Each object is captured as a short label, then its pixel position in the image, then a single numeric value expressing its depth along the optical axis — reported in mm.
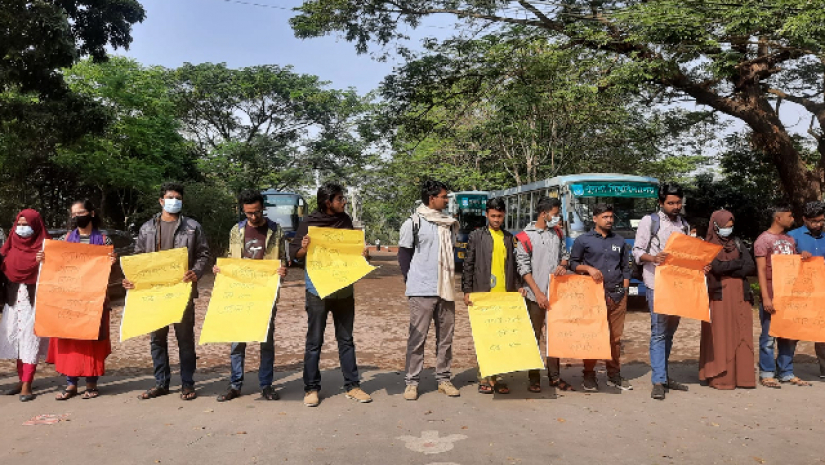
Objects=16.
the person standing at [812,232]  6027
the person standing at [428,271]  5477
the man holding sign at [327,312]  5293
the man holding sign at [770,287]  5992
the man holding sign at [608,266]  5621
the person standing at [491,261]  5605
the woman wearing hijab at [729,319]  5758
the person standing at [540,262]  5664
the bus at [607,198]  12844
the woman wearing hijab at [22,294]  5535
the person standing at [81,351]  5371
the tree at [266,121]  32719
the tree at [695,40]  9984
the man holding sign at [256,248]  5383
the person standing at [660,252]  5613
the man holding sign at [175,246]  5398
